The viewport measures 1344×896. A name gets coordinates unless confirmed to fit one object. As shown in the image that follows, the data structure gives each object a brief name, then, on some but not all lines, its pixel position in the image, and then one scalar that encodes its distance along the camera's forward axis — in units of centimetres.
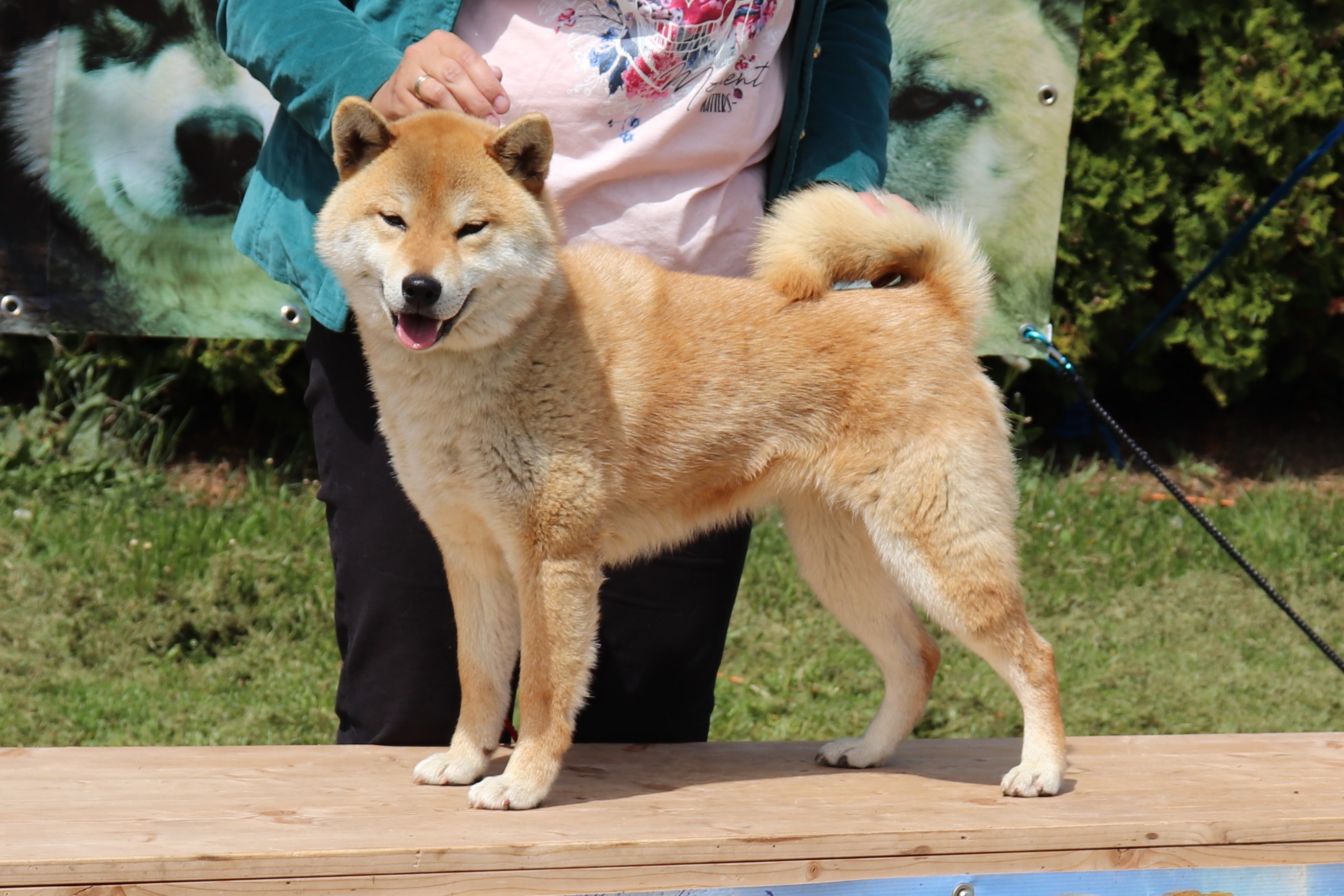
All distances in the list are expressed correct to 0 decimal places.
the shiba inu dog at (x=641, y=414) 433
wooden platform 388
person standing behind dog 466
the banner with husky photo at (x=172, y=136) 909
